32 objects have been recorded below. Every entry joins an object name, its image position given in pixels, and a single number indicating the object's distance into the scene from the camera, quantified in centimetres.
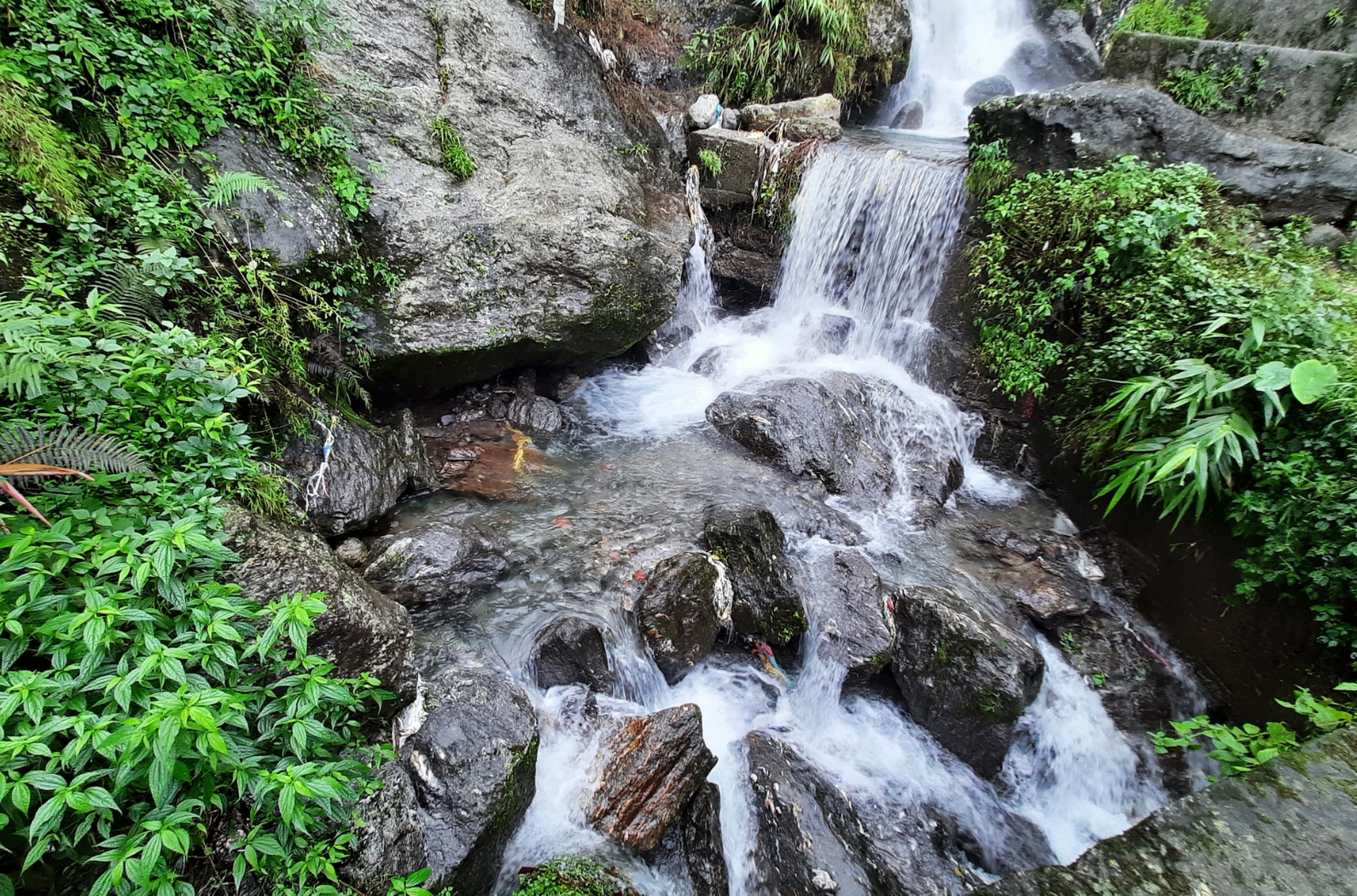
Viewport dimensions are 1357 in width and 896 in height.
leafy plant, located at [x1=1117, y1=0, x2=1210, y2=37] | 692
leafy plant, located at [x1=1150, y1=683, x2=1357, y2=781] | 275
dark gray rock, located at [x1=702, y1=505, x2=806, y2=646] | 453
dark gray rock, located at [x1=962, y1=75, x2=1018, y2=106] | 1140
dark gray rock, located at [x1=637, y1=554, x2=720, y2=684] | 419
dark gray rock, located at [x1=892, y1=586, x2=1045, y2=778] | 407
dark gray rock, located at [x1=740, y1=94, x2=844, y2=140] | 884
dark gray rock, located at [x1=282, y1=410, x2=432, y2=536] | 424
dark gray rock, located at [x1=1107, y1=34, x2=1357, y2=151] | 586
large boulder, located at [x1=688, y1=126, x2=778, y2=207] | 852
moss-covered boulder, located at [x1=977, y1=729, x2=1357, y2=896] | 199
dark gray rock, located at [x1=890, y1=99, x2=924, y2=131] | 1108
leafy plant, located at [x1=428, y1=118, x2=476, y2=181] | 602
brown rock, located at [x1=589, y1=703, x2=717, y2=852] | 327
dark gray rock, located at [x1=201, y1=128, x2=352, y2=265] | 414
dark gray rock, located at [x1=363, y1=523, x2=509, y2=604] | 418
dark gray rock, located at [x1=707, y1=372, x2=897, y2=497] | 621
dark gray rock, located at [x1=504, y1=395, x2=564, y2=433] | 659
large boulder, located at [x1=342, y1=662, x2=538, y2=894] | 250
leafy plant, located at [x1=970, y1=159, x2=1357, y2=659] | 355
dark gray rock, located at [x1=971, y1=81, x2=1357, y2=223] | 552
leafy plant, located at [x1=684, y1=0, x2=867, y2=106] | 950
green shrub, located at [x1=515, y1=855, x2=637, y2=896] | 275
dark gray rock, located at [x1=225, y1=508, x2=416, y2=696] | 271
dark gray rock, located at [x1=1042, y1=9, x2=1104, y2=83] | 1163
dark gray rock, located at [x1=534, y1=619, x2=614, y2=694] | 394
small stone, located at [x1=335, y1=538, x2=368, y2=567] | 419
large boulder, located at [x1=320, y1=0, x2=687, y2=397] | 557
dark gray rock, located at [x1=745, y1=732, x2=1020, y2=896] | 336
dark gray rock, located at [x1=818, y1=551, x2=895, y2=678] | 440
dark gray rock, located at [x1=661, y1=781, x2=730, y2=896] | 322
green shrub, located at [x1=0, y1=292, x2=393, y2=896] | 174
